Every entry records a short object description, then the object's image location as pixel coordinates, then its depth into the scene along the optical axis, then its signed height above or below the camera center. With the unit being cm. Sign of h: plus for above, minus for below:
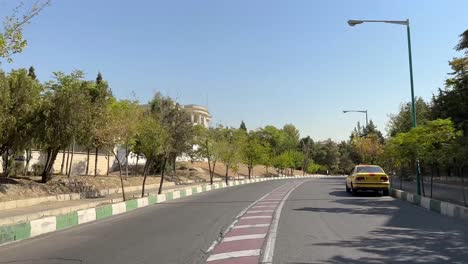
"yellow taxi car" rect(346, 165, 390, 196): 2706 +27
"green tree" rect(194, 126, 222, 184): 4819 +378
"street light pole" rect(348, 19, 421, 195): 2478 +757
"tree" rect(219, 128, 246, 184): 5006 +378
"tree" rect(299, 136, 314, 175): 11724 +920
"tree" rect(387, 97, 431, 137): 4794 +714
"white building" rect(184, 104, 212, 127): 12600 +1849
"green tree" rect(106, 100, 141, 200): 2411 +275
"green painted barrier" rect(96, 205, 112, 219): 1792 -98
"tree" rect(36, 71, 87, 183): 2581 +336
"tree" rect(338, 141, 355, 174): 11654 +659
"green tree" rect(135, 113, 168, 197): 2720 +264
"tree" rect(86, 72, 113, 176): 2444 +322
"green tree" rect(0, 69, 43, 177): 2376 +348
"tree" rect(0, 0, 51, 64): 1149 +329
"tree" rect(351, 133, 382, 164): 5628 +466
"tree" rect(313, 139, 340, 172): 12825 +763
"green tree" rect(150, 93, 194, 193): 3003 +416
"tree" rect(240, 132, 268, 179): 6399 +411
